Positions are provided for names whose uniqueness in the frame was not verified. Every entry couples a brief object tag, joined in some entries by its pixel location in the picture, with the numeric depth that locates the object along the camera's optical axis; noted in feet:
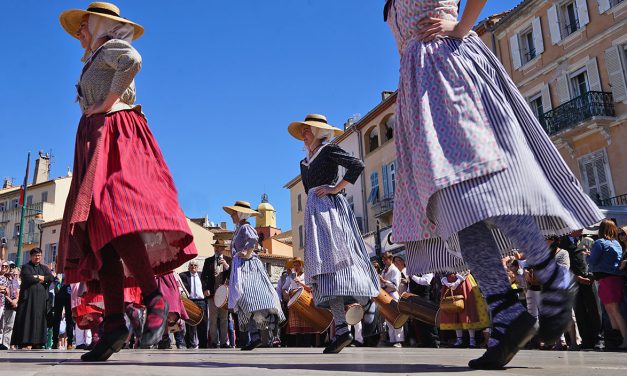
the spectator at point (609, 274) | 24.77
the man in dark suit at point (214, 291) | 40.87
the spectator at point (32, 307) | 38.32
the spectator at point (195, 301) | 42.22
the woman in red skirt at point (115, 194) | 10.32
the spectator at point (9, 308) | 40.70
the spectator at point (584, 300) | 26.37
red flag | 91.41
